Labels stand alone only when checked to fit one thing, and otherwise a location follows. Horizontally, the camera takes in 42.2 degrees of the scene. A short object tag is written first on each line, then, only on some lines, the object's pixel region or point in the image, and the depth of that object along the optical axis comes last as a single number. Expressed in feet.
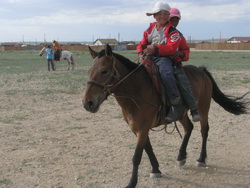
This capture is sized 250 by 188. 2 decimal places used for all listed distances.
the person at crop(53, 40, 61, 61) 77.10
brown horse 13.10
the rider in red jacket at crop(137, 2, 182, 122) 14.97
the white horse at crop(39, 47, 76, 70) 80.28
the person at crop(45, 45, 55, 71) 75.36
